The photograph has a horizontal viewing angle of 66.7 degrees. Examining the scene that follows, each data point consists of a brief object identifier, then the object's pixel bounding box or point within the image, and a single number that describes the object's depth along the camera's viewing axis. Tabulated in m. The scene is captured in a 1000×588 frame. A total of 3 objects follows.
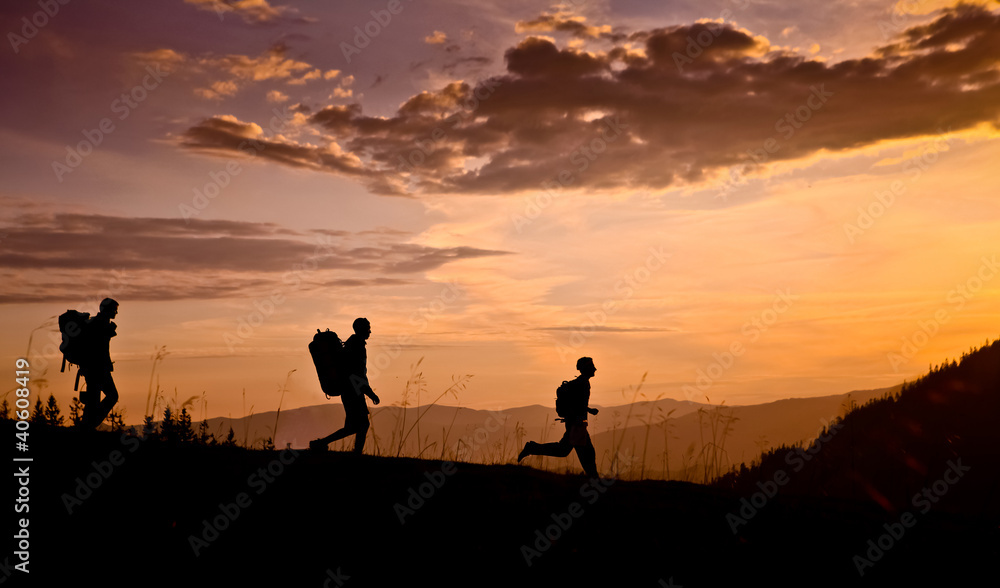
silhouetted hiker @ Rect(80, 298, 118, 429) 12.02
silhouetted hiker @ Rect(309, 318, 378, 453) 12.11
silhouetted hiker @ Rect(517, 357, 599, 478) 12.58
